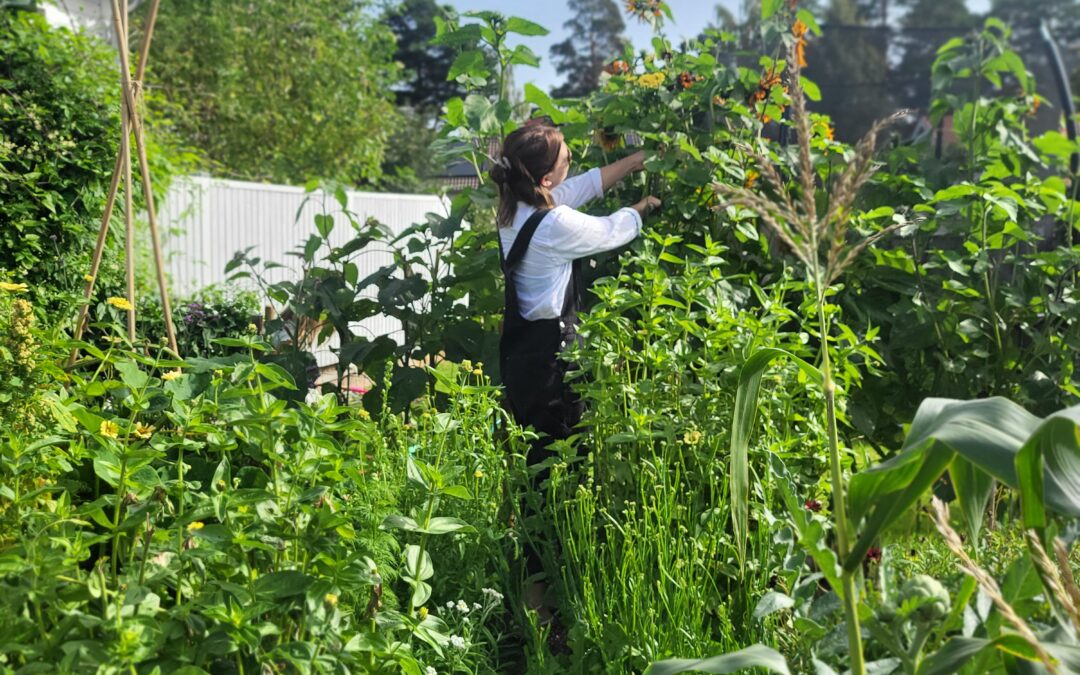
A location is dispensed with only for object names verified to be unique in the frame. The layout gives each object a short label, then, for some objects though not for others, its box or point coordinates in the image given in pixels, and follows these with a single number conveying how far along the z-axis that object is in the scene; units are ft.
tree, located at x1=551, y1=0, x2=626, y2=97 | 153.58
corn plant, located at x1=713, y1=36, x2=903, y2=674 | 3.16
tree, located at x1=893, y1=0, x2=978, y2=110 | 29.04
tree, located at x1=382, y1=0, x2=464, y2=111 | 148.87
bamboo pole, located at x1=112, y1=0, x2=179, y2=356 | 6.95
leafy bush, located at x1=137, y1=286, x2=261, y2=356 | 16.21
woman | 9.44
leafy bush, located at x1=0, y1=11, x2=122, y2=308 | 14.32
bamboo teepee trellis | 7.03
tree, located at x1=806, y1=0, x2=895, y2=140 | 27.61
